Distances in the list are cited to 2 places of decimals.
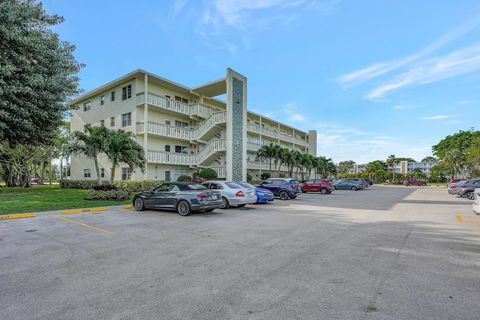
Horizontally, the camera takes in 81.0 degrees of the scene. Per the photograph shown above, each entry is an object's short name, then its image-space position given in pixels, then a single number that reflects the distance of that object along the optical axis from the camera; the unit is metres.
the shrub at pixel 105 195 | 16.06
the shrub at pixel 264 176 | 37.11
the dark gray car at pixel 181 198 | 11.48
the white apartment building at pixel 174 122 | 25.50
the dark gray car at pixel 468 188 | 22.33
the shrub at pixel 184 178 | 23.98
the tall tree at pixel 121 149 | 18.83
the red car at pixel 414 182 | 62.56
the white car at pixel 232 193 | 14.27
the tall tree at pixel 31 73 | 11.92
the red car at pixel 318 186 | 29.08
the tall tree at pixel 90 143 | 19.02
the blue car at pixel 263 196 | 16.69
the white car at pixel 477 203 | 9.92
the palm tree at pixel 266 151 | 36.28
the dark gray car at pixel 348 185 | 38.55
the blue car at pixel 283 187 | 20.47
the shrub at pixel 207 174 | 24.53
